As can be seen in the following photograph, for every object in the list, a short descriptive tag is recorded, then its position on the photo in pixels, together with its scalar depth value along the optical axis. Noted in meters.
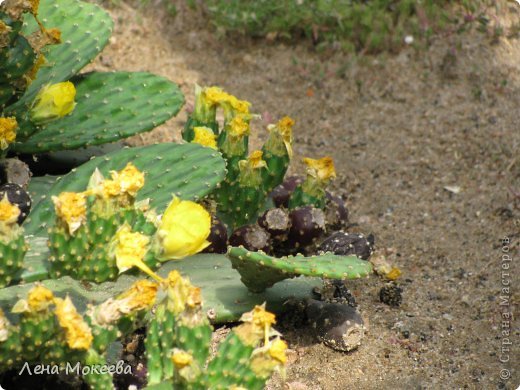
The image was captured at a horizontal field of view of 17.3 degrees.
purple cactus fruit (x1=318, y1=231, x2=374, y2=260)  5.48
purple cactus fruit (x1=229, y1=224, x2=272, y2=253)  5.37
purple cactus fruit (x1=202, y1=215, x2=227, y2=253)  5.33
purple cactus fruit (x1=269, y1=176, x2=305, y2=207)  5.90
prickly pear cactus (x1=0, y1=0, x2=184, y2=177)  5.03
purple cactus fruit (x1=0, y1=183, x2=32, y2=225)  4.87
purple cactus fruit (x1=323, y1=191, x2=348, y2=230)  5.89
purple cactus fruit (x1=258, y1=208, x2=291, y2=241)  5.51
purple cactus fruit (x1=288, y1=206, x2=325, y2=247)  5.54
